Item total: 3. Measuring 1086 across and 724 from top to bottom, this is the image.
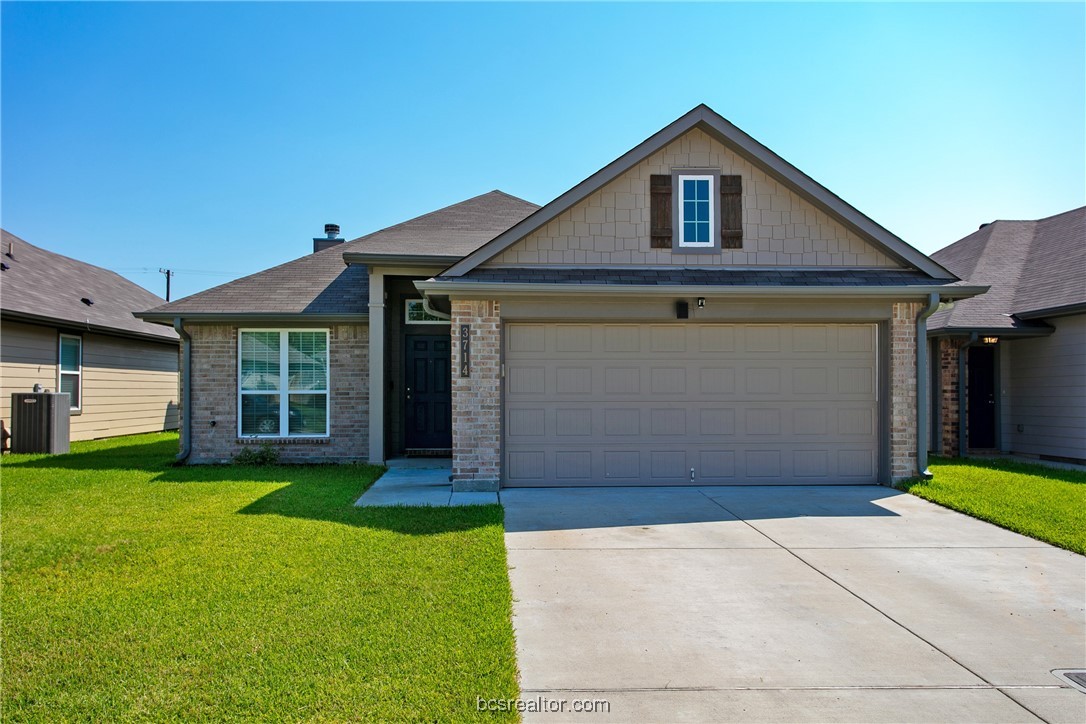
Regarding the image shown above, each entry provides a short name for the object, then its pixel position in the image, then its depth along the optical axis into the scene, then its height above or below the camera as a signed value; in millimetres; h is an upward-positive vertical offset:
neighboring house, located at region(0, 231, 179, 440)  13836 +536
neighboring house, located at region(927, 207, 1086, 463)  12125 +204
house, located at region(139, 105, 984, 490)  9148 +541
